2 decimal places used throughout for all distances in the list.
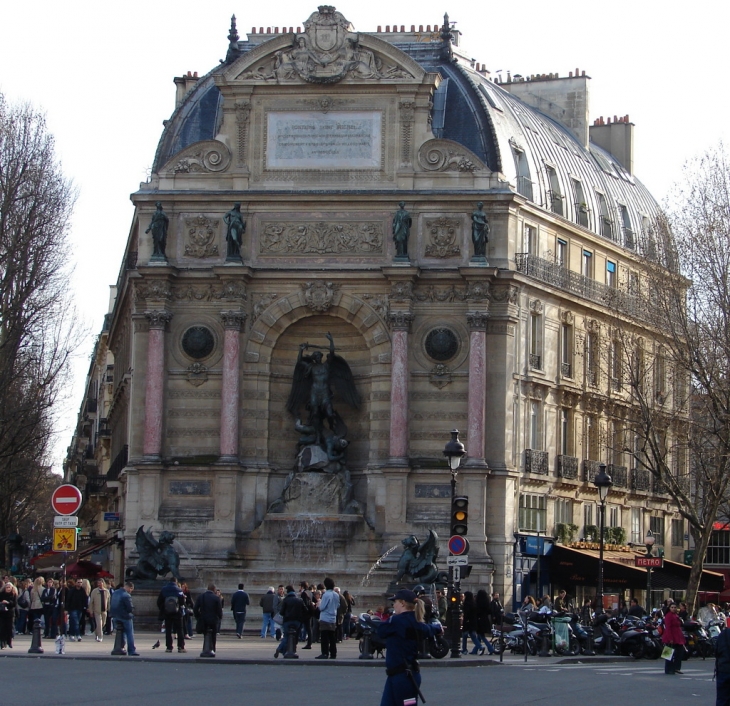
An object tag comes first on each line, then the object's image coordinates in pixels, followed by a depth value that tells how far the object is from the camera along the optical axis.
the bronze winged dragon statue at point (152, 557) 54.47
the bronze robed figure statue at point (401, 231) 57.78
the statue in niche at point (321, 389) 58.41
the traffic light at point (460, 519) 40.56
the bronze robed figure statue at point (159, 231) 58.38
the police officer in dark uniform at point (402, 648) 21.41
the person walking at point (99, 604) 46.22
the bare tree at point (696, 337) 54.59
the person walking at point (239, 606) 50.03
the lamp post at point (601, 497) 49.72
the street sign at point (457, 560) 41.00
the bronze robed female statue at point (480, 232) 57.91
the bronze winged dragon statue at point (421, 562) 53.69
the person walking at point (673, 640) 39.03
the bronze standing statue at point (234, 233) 58.28
